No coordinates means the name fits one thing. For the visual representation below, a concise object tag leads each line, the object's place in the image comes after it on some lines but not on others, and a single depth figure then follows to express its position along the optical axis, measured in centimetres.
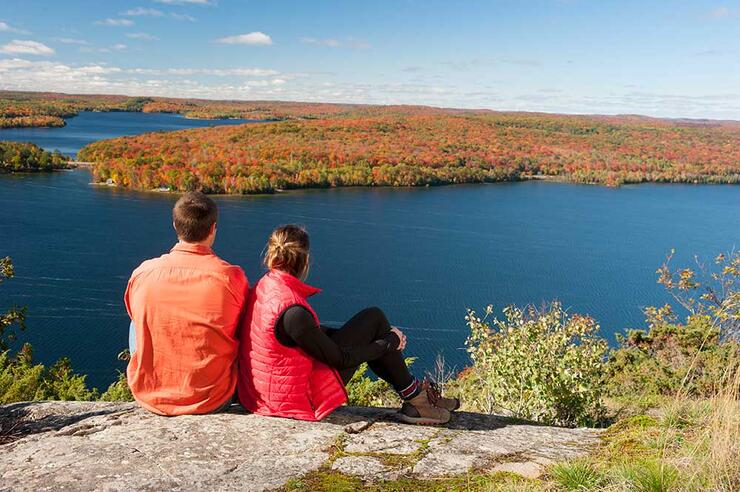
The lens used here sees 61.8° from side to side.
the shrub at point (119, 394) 1133
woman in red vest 299
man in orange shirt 306
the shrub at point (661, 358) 884
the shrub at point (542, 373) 470
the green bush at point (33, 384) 1065
